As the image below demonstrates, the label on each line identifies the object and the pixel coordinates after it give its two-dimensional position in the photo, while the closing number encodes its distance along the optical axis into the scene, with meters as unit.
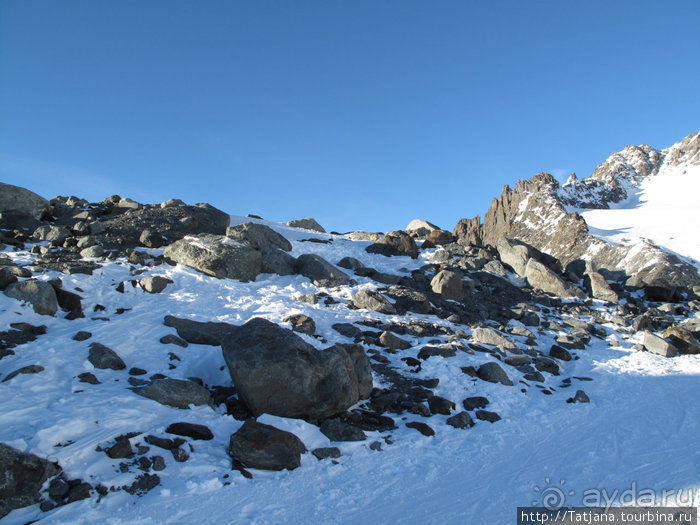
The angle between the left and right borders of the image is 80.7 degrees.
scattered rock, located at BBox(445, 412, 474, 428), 9.29
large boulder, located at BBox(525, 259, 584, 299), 21.13
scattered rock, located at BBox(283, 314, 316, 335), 13.16
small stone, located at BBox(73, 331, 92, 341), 10.77
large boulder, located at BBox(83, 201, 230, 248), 19.66
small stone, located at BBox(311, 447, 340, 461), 7.58
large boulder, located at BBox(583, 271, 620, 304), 20.80
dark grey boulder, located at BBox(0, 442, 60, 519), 5.56
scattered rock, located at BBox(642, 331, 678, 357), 14.48
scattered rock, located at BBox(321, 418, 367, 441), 8.31
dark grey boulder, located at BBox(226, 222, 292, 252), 20.41
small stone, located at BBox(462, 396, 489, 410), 10.23
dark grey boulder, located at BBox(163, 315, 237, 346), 11.88
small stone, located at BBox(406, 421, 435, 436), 8.84
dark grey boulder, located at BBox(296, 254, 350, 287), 18.41
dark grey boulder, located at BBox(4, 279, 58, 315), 11.70
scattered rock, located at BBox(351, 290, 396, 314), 16.16
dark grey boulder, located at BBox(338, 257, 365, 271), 21.39
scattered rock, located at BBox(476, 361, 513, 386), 11.60
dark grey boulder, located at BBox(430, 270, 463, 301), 18.96
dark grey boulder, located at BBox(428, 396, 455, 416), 9.86
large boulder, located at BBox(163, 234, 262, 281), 17.48
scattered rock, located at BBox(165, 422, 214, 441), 7.55
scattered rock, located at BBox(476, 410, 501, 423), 9.69
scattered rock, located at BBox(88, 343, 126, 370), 9.62
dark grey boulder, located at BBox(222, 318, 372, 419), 8.62
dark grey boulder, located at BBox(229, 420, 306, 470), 7.05
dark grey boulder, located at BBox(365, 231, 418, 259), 24.67
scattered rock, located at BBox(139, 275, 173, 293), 14.98
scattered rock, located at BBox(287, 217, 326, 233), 36.69
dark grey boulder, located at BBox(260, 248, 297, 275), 19.23
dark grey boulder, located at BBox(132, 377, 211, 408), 8.41
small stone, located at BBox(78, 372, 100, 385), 8.85
